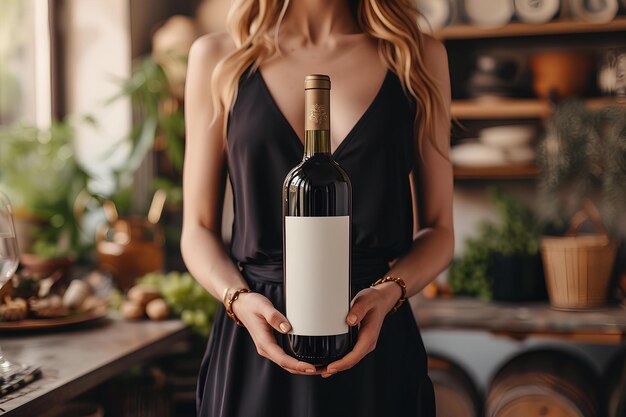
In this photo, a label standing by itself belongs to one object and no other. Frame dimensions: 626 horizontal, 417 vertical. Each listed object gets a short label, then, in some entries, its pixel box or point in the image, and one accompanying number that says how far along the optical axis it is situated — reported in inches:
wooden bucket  91.7
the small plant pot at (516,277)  95.5
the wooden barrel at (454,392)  81.7
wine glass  43.4
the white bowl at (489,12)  98.7
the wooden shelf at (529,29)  96.6
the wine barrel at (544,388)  76.5
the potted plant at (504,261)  95.7
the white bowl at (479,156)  98.0
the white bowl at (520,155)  97.6
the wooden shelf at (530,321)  85.7
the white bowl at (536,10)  96.9
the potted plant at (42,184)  92.8
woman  37.8
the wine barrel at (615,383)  75.6
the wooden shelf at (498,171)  97.9
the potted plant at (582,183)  92.0
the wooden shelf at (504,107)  97.1
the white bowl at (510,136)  97.2
